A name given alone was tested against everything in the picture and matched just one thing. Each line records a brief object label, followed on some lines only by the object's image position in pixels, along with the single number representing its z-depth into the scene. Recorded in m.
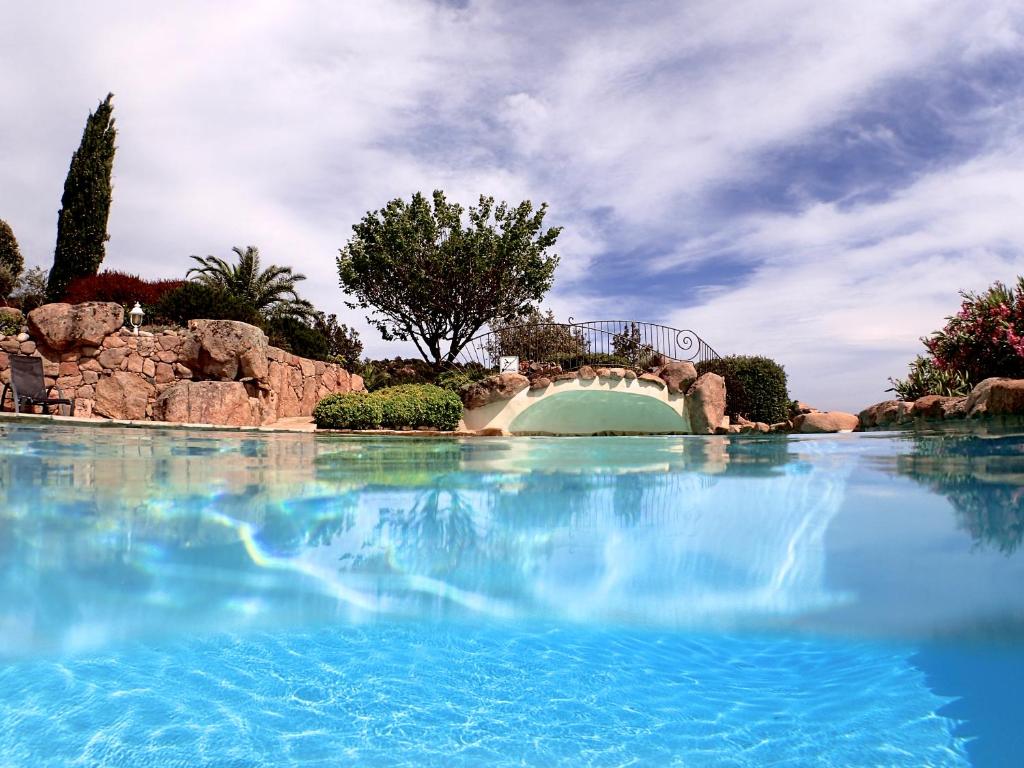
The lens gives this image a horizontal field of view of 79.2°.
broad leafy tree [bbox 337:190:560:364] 24.33
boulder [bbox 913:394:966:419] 9.91
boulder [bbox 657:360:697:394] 18.11
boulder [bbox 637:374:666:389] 17.74
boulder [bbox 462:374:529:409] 16.69
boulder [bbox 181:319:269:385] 14.65
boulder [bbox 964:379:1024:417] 7.86
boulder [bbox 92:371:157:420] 14.07
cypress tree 22.75
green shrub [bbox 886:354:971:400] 11.91
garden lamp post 15.00
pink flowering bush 11.05
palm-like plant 26.58
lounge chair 12.00
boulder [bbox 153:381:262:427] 13.59
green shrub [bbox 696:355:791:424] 18.55
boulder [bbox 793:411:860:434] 14.09
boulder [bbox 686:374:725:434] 17.36
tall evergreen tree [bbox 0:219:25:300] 29.41
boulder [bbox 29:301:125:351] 14.02
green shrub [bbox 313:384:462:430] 14.38
